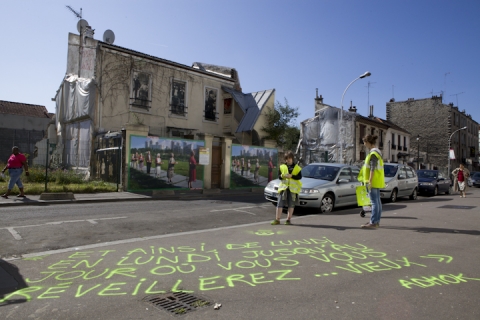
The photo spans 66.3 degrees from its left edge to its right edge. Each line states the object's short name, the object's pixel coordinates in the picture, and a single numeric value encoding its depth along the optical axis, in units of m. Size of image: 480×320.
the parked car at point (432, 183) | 19.25
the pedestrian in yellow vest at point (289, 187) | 8.05
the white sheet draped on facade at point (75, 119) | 18.42
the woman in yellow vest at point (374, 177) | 7.36
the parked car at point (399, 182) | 14.28
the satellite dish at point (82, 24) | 20.27
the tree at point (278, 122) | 24.11
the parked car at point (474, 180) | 33.06
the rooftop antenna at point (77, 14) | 20.78
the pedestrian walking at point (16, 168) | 12.02
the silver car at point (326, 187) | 10.16
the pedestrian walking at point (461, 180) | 17.20
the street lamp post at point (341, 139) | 34.75
